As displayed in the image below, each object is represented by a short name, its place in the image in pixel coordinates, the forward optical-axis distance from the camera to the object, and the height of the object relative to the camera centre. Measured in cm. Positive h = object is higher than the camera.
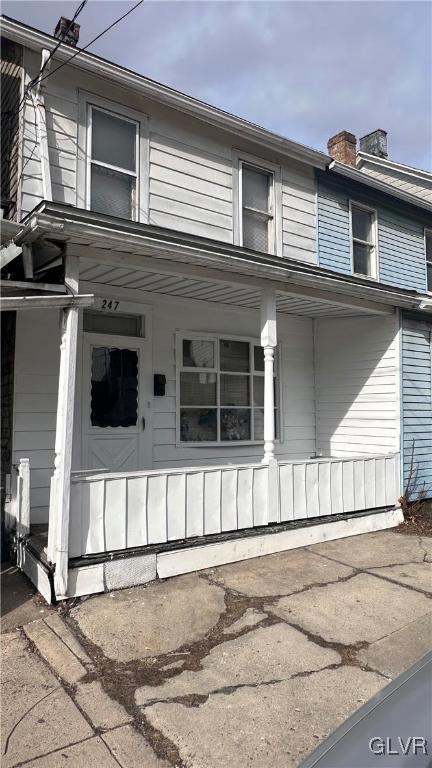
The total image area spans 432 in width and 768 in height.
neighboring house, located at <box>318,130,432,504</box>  794 +300
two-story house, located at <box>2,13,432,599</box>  471 +109
